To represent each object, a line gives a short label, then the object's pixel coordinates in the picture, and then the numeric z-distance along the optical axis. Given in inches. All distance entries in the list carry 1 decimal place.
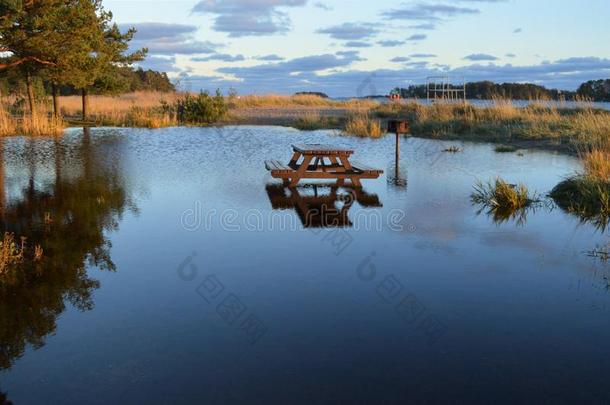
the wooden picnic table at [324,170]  498.3
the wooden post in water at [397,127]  608.9
